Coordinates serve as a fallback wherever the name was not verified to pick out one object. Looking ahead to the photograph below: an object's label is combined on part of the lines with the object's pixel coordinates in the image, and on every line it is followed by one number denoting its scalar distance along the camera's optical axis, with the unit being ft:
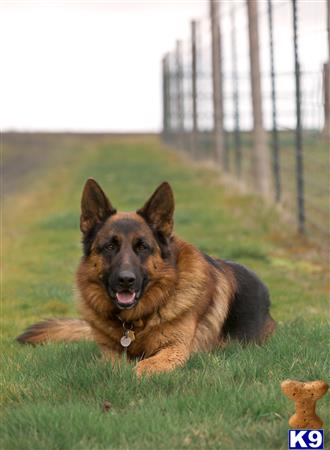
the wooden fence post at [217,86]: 87.10
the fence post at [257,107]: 61.05
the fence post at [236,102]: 71.09
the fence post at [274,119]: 51.37
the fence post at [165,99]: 161.07
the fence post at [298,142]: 44.62
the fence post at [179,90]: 124.98
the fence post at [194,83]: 103.35
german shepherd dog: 19.93
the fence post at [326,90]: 56.65
